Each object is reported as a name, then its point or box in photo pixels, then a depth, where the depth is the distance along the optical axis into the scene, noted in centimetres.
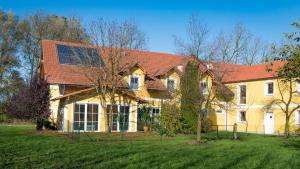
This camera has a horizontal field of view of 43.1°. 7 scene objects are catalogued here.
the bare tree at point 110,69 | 2897
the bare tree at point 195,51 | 2416
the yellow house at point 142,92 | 2958
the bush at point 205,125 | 3297
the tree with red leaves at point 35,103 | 2819
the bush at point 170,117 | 2953
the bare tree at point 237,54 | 5634
